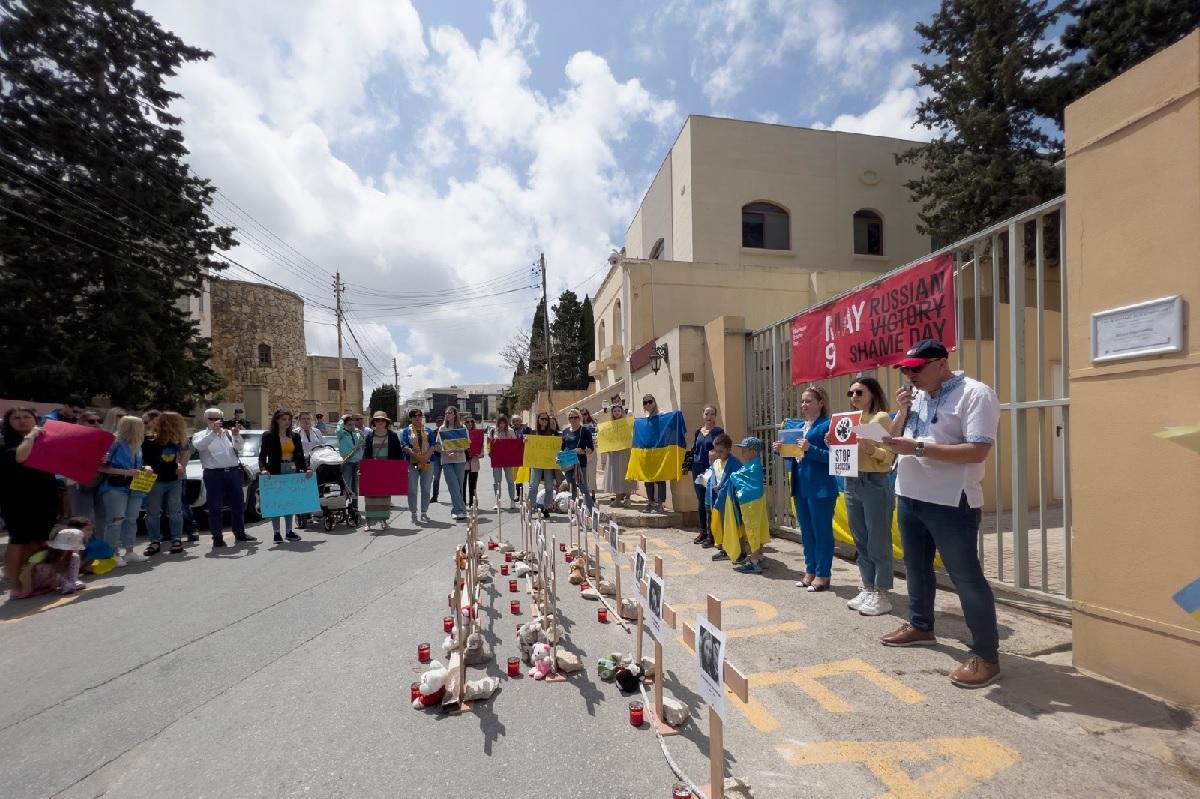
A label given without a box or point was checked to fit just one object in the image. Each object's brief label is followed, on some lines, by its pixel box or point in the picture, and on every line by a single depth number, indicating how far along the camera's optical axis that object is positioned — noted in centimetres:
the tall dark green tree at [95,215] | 1412
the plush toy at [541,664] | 351
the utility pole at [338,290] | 3709
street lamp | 1005
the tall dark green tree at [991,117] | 1488
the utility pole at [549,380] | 2984
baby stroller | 901
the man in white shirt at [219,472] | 764
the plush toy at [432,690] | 311
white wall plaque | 292
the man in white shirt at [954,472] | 316
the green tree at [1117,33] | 1327
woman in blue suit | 513
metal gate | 404
